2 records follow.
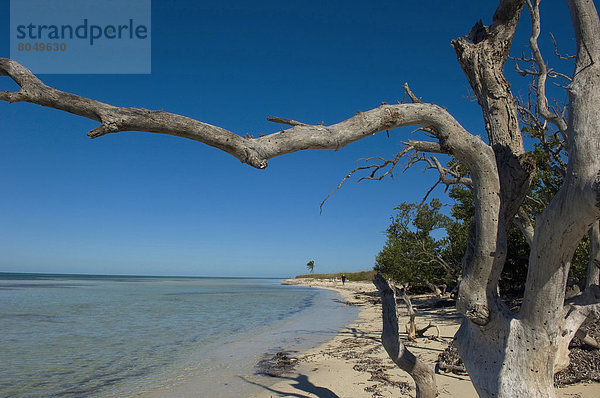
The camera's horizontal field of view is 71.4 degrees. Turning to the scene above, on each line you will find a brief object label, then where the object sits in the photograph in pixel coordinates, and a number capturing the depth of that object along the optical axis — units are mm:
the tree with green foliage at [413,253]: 26344
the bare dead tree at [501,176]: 2867
